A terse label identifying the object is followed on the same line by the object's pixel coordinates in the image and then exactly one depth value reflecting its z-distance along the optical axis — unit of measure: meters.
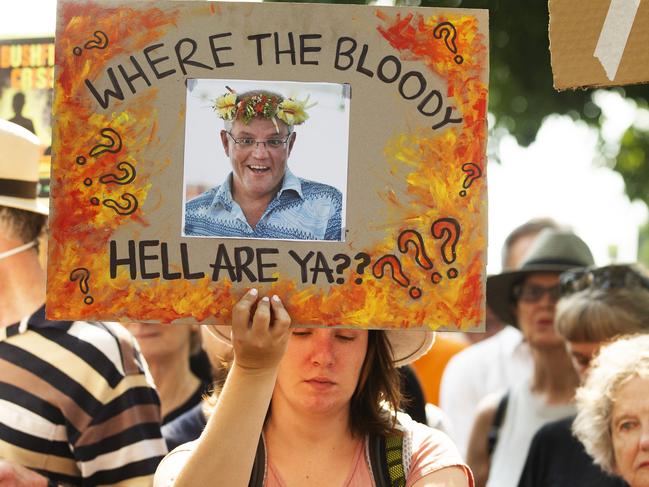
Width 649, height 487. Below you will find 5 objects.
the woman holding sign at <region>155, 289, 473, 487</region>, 5.19
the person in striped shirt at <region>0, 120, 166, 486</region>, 5.98
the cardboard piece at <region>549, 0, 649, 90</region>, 4.70
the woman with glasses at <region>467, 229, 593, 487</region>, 9.07
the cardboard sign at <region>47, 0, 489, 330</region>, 4.78
